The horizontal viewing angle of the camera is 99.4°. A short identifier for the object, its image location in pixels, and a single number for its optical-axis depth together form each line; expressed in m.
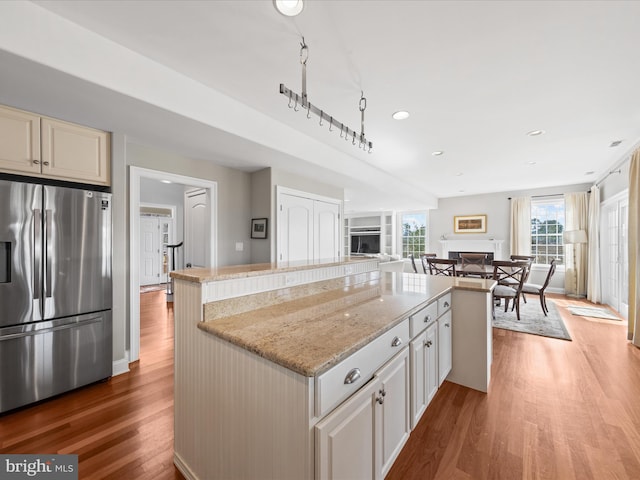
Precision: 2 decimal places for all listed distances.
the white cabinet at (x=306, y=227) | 3.92
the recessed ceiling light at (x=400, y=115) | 2.74
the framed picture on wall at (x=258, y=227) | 3.78
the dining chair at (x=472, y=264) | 4.50
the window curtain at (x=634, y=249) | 3.19
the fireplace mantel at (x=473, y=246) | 7.02
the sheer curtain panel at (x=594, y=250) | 5.34
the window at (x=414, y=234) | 8.35
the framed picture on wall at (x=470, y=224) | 7.28
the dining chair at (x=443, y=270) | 4.50
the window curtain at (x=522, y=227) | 6.62
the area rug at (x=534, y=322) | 3.67
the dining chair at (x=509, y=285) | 4.06
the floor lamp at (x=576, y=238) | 5.51
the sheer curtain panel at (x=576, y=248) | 5.87
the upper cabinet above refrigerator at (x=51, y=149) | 2.02
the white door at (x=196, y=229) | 3.82
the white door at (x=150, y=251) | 7.61
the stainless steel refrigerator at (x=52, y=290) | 2.00
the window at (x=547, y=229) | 6.40
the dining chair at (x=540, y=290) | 4.44
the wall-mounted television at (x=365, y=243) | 9.25
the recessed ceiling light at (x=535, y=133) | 3.18
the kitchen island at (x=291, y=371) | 0.96
